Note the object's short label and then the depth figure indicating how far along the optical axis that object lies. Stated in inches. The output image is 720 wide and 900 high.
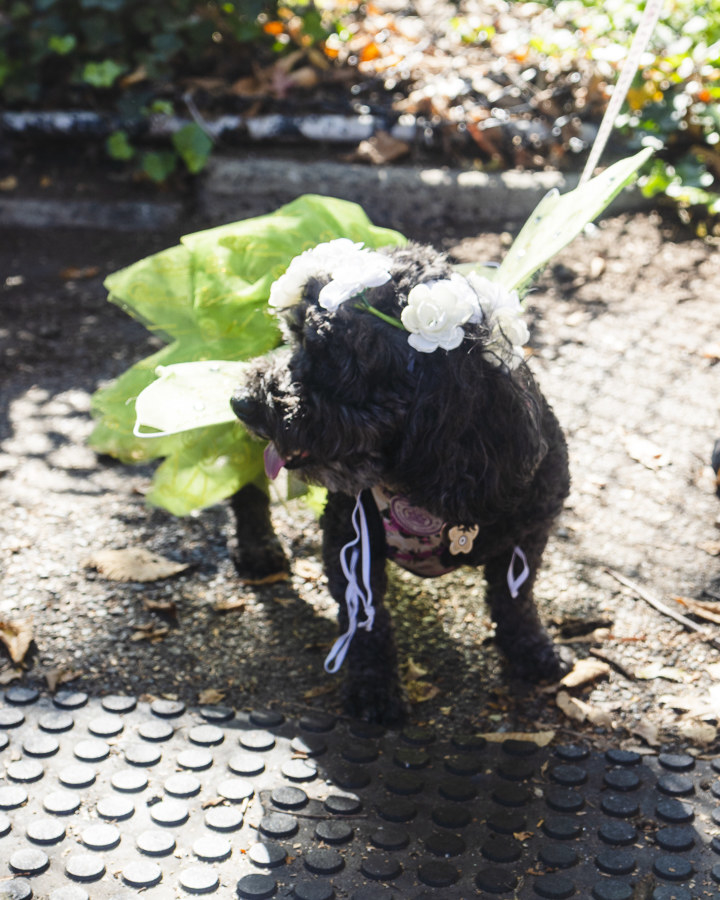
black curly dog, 83.3
